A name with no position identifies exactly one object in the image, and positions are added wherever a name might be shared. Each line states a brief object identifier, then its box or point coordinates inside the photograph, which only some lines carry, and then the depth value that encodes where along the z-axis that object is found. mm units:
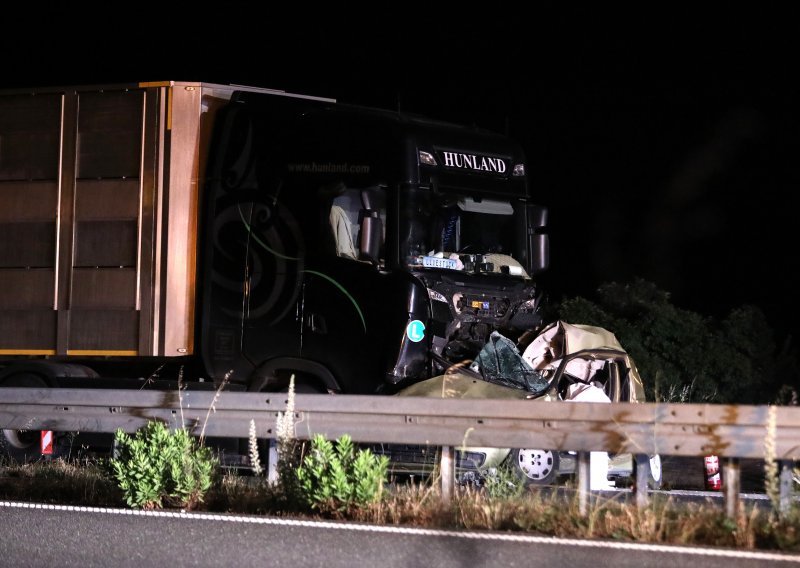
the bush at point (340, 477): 16687
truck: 24234
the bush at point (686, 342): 40969
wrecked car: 22253
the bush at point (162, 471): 17656
